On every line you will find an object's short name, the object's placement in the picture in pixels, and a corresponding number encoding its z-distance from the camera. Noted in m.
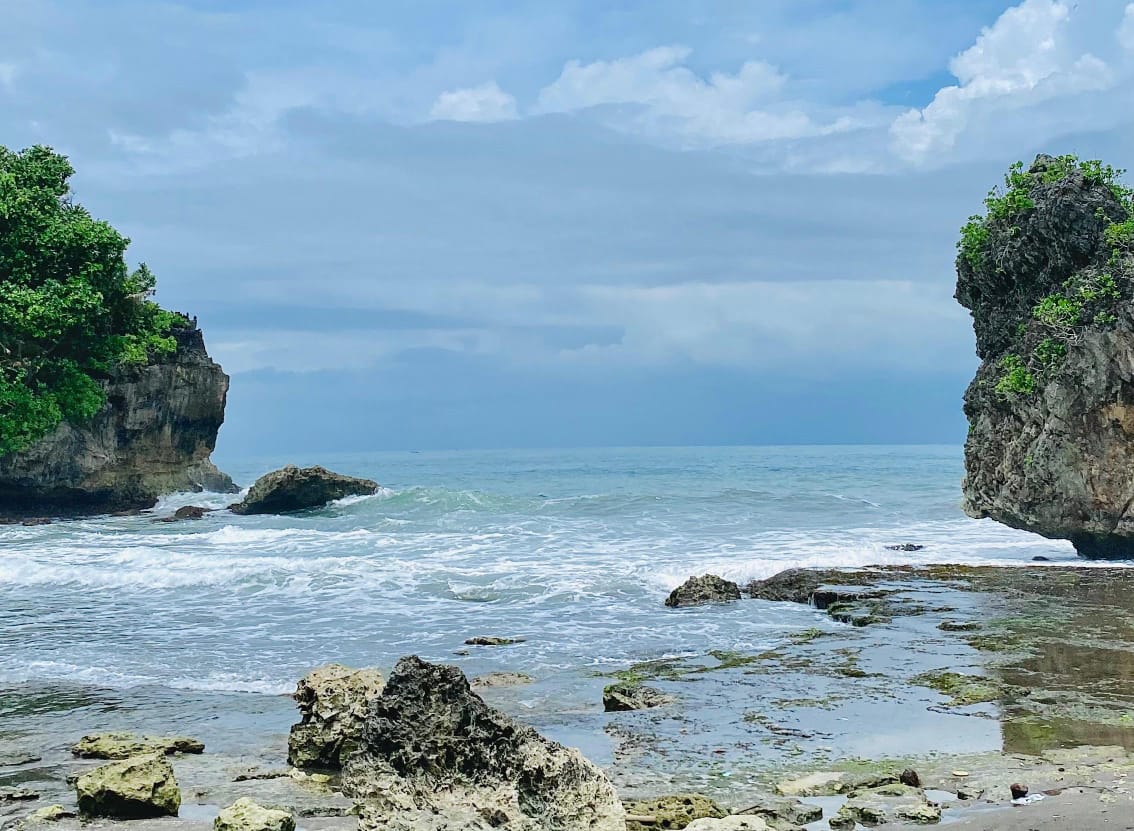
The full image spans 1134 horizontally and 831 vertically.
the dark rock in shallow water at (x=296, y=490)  39.53
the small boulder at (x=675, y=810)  6.34
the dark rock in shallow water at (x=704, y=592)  16.98
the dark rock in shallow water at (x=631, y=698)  10.00
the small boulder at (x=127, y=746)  8.44
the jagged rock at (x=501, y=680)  11.30
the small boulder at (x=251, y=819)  6.13
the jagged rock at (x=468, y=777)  5.75
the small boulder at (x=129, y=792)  6.79
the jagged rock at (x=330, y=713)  8.39
